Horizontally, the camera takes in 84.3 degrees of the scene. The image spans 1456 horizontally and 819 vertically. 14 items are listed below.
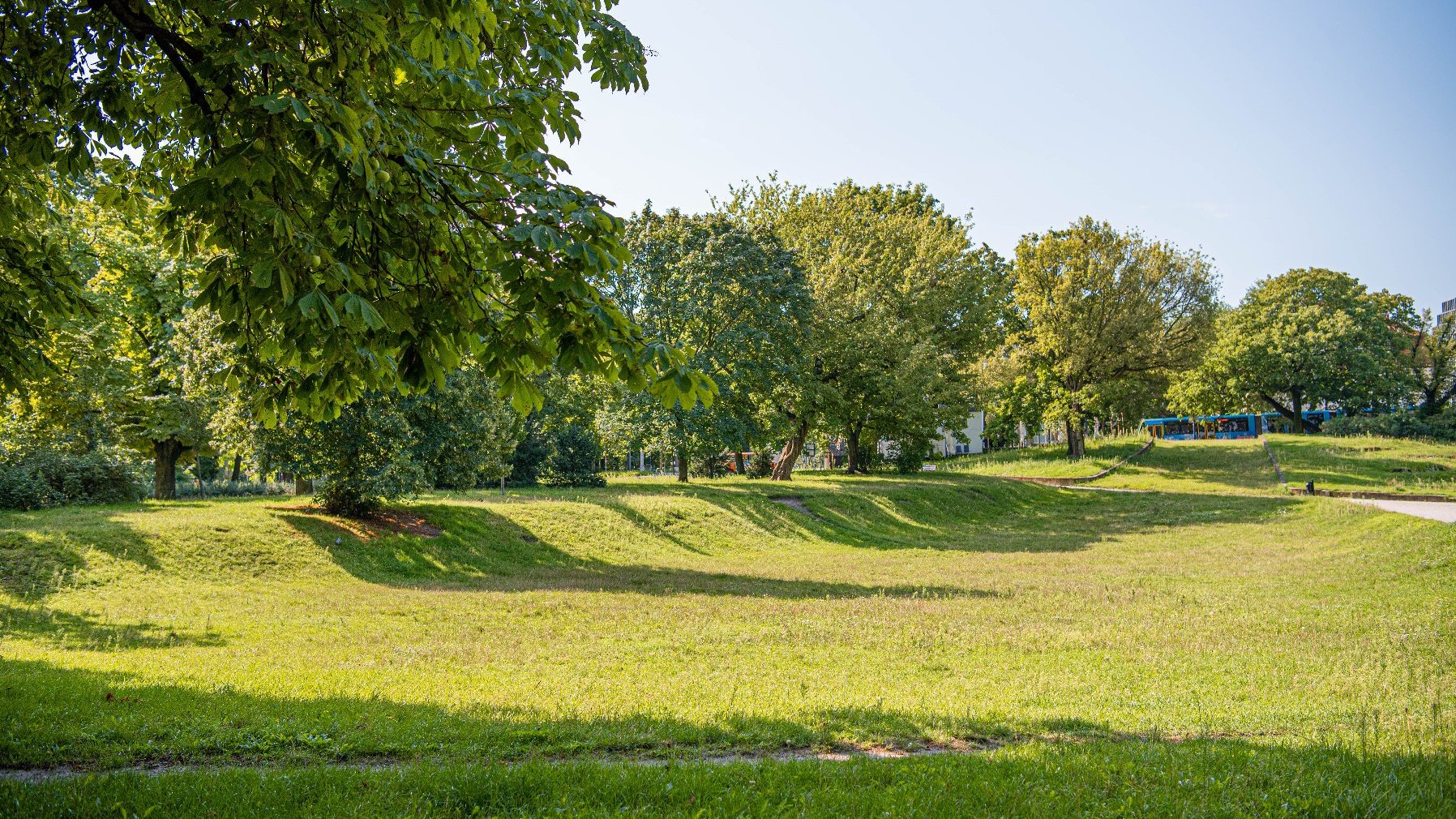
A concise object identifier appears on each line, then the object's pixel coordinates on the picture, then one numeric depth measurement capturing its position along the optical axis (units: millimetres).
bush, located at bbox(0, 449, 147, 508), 20703
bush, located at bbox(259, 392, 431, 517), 18578
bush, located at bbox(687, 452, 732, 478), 39781
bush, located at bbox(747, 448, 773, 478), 41750
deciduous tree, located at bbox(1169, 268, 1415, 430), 54688
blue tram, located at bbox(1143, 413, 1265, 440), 73812
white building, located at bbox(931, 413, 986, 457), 71562
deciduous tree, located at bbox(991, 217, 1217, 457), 46031
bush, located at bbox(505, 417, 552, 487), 39469
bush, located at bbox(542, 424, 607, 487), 38188
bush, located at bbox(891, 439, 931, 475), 44844
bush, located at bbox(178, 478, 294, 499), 37156
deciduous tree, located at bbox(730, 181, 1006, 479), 35125
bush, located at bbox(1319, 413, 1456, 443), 51250
